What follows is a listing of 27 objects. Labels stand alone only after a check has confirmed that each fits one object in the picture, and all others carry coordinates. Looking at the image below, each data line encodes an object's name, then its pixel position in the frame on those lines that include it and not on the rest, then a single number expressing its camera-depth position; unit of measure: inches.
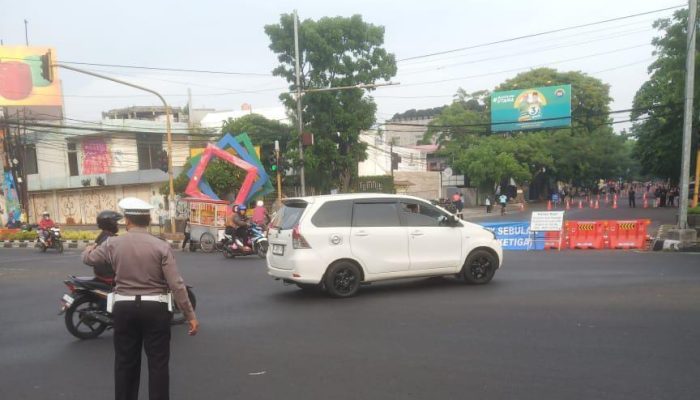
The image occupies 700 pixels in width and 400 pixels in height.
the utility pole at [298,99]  967.7
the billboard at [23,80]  1373.0
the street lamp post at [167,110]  672.7
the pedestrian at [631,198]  1494.7
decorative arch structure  928.9
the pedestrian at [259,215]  698.3
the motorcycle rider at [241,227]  634.8
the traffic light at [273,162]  901.0
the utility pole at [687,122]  589.9
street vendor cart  760.3
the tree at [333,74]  1210.6
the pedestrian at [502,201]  1397.6
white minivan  345.7
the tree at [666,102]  792.3
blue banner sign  657.6
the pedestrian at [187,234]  779.2
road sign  636.7
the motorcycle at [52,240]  828.0
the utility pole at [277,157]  897.0
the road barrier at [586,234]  633.6
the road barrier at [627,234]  621.0
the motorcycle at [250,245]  630.5
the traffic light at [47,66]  646.5
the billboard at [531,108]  1301.7
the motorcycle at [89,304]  278.2
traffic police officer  155.0
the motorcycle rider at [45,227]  828.6
